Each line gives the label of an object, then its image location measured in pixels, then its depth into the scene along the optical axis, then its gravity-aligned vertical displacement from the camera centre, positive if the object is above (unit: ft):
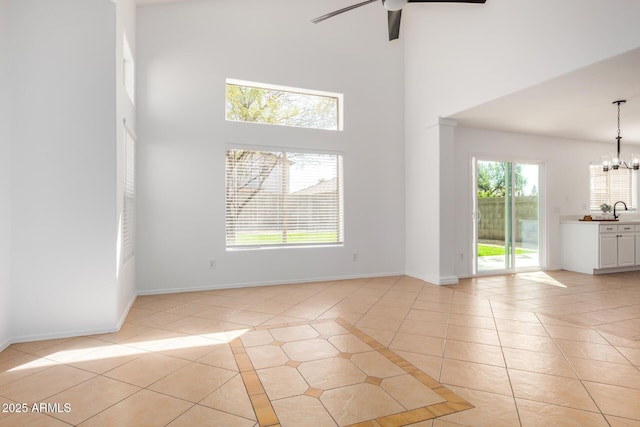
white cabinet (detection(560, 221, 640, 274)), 19.90 -1.90
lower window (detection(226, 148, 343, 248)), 16.72 +0.83
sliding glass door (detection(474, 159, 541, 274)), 19.51 -0.13
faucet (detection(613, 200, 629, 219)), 21.94 +0.27
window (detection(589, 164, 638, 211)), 23.06 +1.73
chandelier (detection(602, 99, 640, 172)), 16.81 +2.40
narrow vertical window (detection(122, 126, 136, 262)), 12.57 +0.60
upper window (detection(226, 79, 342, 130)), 17.07 +5.45
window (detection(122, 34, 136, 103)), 13.38 +5.69
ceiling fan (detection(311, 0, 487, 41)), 10.24 +6.72
